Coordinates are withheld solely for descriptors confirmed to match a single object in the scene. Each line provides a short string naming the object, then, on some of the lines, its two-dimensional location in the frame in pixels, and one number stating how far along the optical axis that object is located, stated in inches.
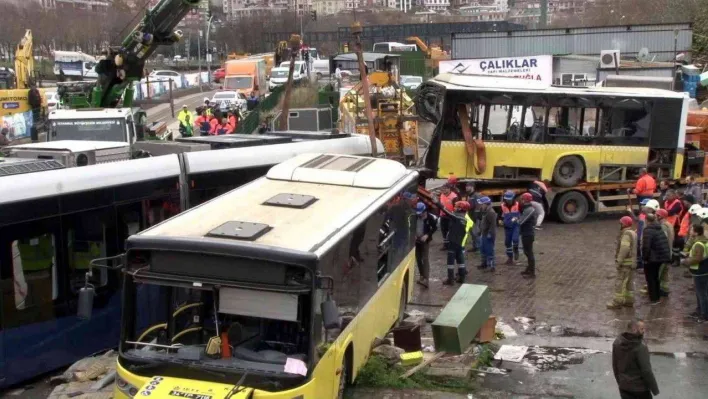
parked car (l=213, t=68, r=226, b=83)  2997.3
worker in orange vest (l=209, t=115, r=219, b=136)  1261.1
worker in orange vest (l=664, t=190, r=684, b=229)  687.6
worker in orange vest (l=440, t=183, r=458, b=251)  738.8
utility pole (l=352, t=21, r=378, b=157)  833.5
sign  1523.1
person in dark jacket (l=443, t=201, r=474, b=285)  662.5
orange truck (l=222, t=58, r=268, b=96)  2139.5
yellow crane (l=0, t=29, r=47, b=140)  1502.2
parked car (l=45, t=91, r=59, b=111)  1809.5
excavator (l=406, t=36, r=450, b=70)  2417.2
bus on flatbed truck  884.6
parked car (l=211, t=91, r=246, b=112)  1866.4
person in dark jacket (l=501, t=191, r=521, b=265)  727.1
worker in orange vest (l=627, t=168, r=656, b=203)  812.6
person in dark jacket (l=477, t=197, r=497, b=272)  708.0
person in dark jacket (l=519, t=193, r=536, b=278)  684.7
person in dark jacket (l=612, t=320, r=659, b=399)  368.8
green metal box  470.6
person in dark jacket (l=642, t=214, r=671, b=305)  590.9
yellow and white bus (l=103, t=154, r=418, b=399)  321.1
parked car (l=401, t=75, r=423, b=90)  1938.5
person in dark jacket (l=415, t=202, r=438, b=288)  661.3
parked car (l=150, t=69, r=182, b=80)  2598.4
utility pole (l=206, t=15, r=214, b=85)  2855.8
